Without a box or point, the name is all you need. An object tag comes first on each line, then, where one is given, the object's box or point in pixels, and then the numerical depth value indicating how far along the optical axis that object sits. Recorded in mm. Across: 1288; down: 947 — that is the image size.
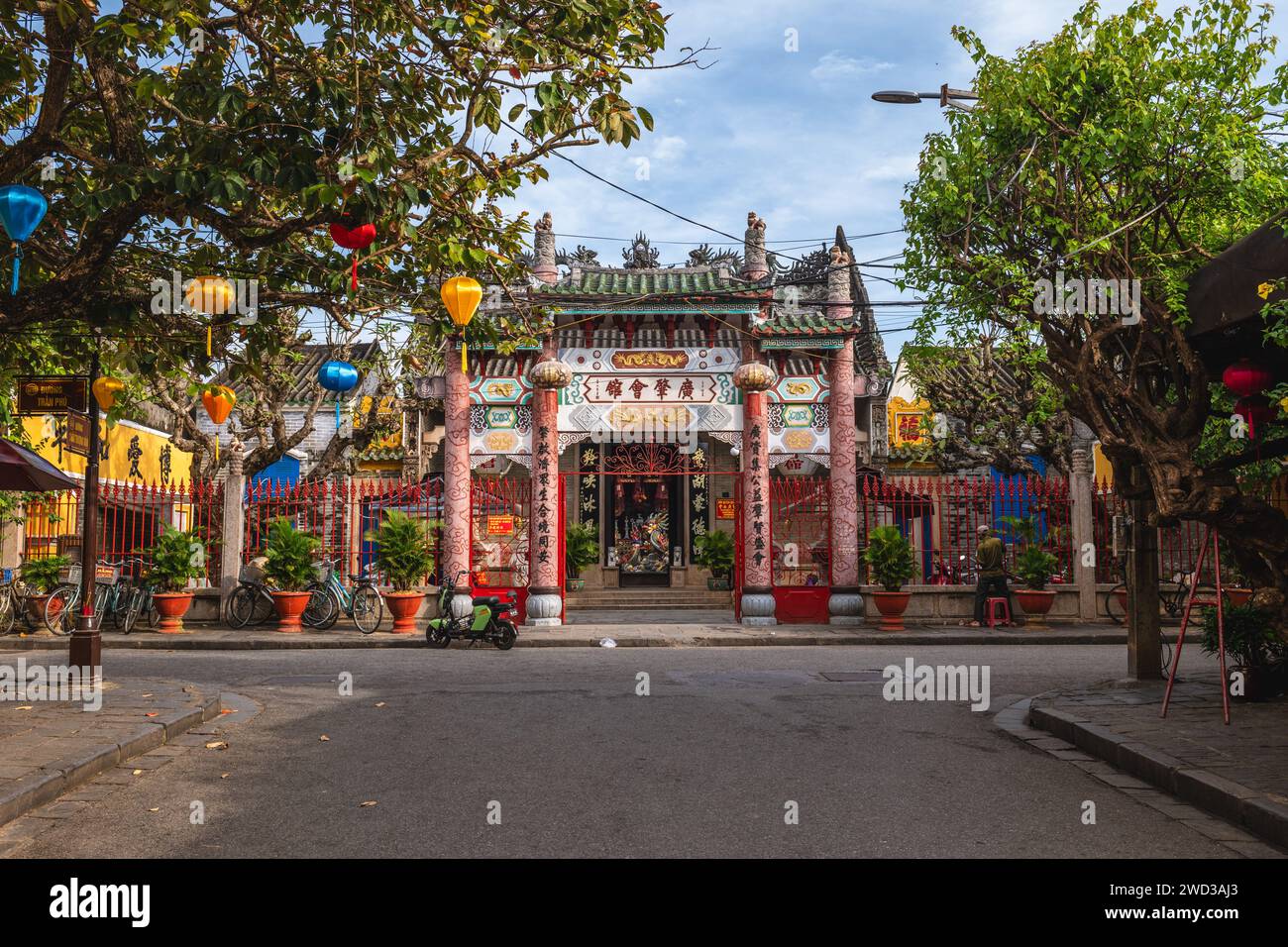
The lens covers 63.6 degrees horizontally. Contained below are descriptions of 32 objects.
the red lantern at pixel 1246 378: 8148
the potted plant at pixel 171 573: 17109
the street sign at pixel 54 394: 9766
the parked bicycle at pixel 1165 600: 18375
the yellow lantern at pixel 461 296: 7945
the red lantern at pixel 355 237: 7133
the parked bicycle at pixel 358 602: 17047
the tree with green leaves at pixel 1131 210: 8648
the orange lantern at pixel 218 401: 9773
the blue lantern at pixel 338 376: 11234
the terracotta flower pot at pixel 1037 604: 17969
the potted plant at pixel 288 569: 17250
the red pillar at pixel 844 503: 18484
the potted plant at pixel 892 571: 17922
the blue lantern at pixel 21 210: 6164
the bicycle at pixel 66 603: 16516
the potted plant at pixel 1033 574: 18000
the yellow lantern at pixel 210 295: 7785
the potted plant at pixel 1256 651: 8742
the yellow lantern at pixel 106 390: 9688
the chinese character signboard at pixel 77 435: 9812
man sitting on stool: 17922
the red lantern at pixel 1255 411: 8516
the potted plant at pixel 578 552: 23969
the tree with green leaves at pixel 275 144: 6633
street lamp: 11039
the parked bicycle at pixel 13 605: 16375
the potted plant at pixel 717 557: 23859
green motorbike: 15117
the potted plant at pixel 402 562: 17516
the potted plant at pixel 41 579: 16672
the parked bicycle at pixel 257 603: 17391
